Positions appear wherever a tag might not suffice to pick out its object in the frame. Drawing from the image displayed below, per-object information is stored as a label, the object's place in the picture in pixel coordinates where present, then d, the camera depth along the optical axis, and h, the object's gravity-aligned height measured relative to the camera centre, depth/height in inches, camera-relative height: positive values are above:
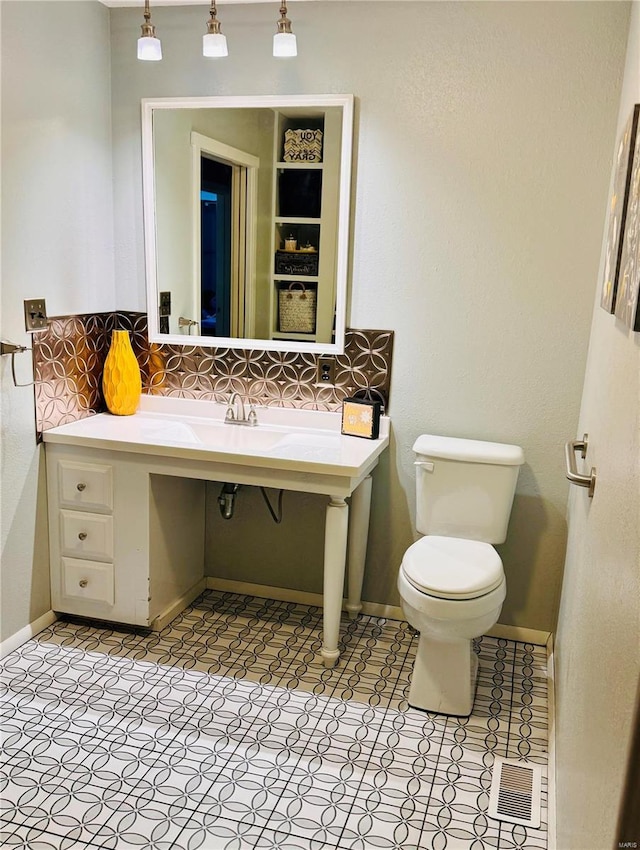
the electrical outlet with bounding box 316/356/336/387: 120.0 -18.9
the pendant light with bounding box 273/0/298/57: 101.4 +27.2
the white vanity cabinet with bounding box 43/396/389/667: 104.2 -36.0
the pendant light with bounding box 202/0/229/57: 102.3 +27.2
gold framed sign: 114.2 -24.9
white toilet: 94.1 -39.8
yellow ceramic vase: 122.7 -21.6
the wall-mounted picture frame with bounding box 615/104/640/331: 51.4 -0.3
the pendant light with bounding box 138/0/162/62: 103.0 +26.6
